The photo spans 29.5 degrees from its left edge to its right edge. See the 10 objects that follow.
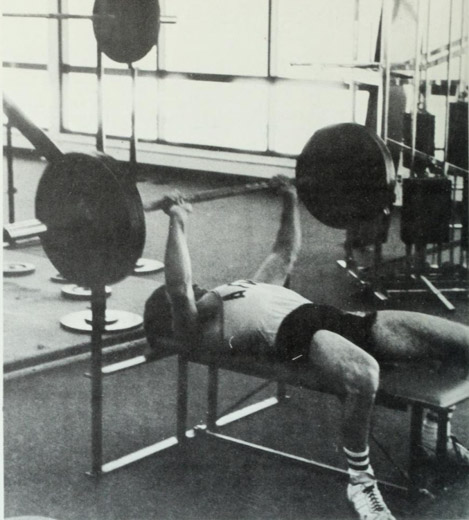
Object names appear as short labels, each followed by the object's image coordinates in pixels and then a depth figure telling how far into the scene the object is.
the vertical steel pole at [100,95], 3.60
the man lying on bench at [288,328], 2.52
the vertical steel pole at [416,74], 4.47
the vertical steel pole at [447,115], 4.41
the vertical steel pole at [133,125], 4.49
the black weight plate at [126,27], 3.41
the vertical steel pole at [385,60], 4.38
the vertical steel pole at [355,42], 5.06
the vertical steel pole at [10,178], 5.06
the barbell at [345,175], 3.12
